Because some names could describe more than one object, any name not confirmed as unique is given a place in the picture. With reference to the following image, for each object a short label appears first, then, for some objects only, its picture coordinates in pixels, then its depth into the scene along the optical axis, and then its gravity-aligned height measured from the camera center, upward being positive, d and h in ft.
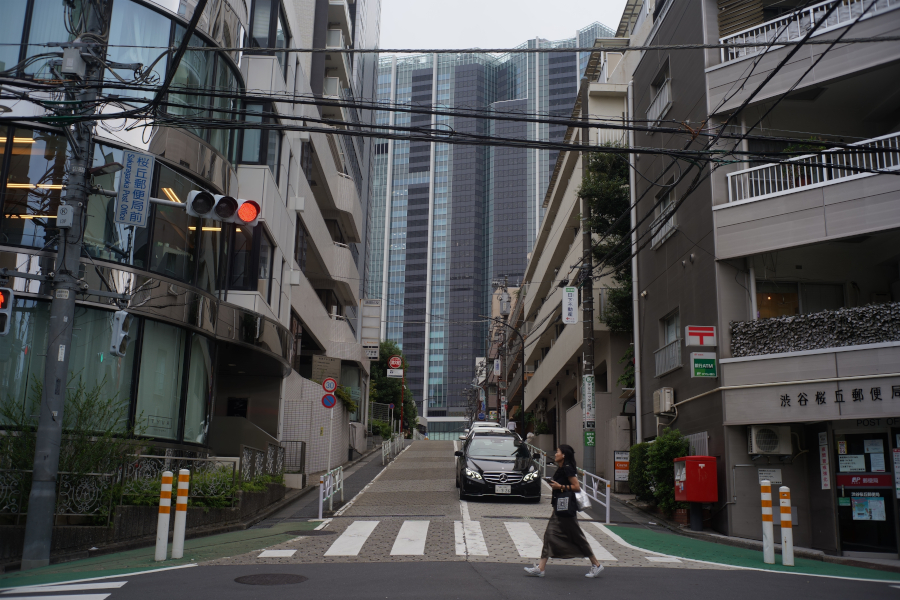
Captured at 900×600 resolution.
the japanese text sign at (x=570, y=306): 89.70 +16.24
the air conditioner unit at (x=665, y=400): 65.62 +4.13
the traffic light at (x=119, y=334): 38.19 +5.10
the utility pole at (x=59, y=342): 35.35 +4.59
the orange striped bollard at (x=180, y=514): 36.14 -3.45
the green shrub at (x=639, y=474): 64.69 -2.13
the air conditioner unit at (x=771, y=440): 51.83 +0.78
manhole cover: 29.35 -5.21
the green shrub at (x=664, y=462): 57.98 -0.93
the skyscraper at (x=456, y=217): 559.38 +168.95
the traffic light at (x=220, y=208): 36.19 +10.80
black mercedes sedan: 62.54 -1.95
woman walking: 31.76 -3.61
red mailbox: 52.75 -2.03
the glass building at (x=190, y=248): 45.75 +13.84
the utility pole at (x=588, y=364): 73.46 +8.00
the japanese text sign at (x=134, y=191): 45.44 +14.42
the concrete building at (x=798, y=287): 48.44 +12.31
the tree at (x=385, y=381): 234.52 +19.41
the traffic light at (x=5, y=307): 34.55 +5.77
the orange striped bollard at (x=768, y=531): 39.03 -3.96
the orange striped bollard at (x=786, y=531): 38.27 -3.86
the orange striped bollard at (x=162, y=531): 35.24 -4.08
